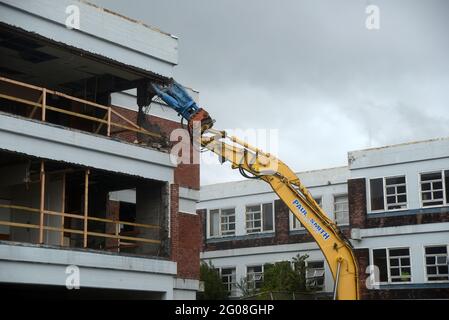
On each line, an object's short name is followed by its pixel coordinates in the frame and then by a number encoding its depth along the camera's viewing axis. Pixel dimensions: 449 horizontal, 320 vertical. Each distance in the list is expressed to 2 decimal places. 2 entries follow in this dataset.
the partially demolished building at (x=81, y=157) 21.81
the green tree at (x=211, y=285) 43.06
